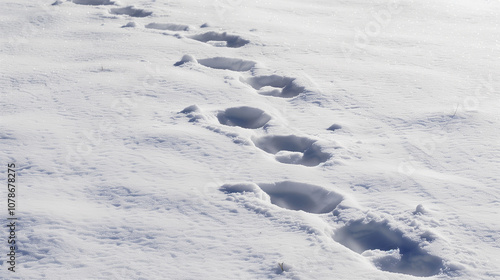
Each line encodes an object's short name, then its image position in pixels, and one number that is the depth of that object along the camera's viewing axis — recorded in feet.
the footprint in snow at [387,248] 9.39
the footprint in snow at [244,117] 14.43
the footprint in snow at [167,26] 21.50
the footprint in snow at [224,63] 18.06
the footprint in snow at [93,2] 24.11
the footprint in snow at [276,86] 16.24
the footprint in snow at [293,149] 12.62
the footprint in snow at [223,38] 19.97
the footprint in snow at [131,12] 23.00
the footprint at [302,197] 11.00
